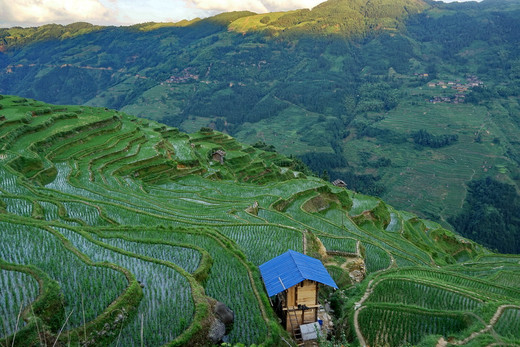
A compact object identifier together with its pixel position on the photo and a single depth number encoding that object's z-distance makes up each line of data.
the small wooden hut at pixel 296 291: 12.27
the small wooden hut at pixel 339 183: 62.03
